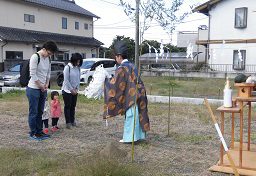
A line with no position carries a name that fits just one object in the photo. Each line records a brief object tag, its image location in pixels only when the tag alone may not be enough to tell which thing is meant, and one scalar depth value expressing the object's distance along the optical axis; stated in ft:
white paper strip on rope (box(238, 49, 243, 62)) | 55.99
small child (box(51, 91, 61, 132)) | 16.14
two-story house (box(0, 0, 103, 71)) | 58.50
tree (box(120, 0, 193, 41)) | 14.24
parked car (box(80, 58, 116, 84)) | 43.65
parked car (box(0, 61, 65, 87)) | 38.46
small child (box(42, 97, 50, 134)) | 15.59
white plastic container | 10.40
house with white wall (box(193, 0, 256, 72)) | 59.77
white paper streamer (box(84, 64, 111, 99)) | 14.45
